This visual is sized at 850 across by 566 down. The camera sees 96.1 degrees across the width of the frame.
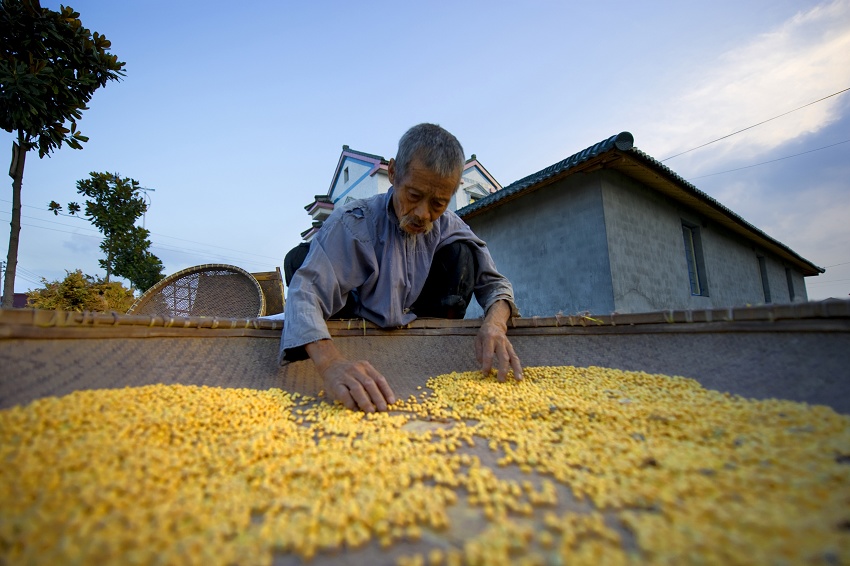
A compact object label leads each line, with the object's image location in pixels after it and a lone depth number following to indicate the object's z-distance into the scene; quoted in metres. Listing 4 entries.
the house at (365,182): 11.69
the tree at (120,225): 6.60
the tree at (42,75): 3.27
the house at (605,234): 5.30
